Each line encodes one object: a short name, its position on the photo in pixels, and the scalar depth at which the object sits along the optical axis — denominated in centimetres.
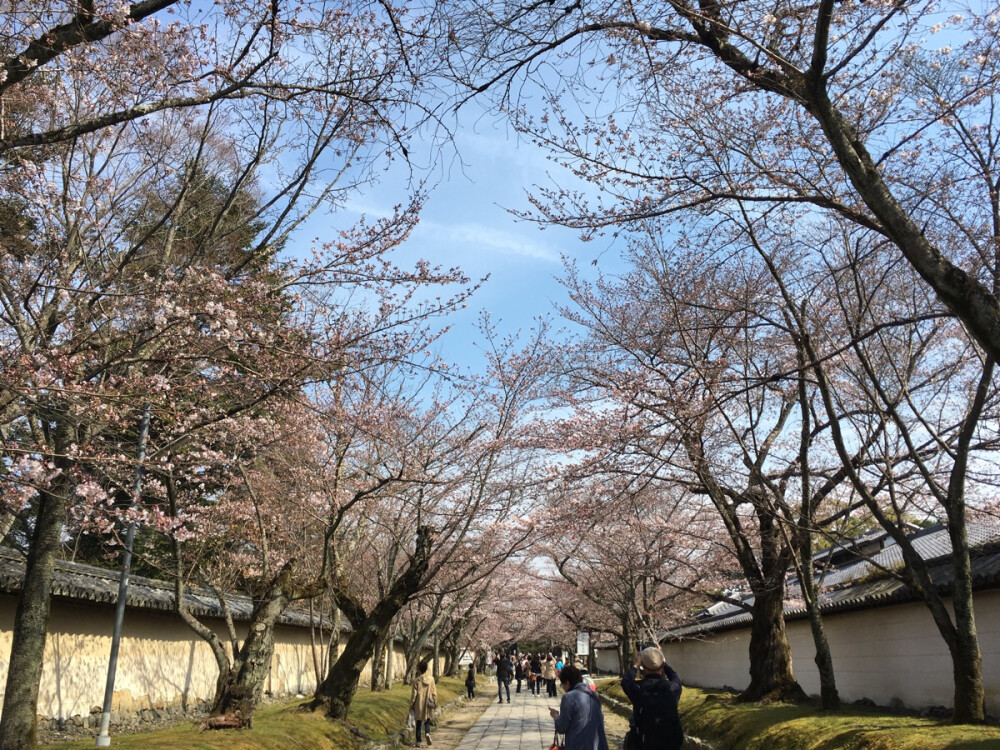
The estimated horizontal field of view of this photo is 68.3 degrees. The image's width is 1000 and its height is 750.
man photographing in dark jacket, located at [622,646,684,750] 610
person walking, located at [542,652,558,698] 3244
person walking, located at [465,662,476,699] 3112
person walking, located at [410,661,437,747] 1419
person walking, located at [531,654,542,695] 3678
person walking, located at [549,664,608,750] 621
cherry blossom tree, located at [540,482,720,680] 1393
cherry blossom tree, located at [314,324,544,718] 1273
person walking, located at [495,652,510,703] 2906
